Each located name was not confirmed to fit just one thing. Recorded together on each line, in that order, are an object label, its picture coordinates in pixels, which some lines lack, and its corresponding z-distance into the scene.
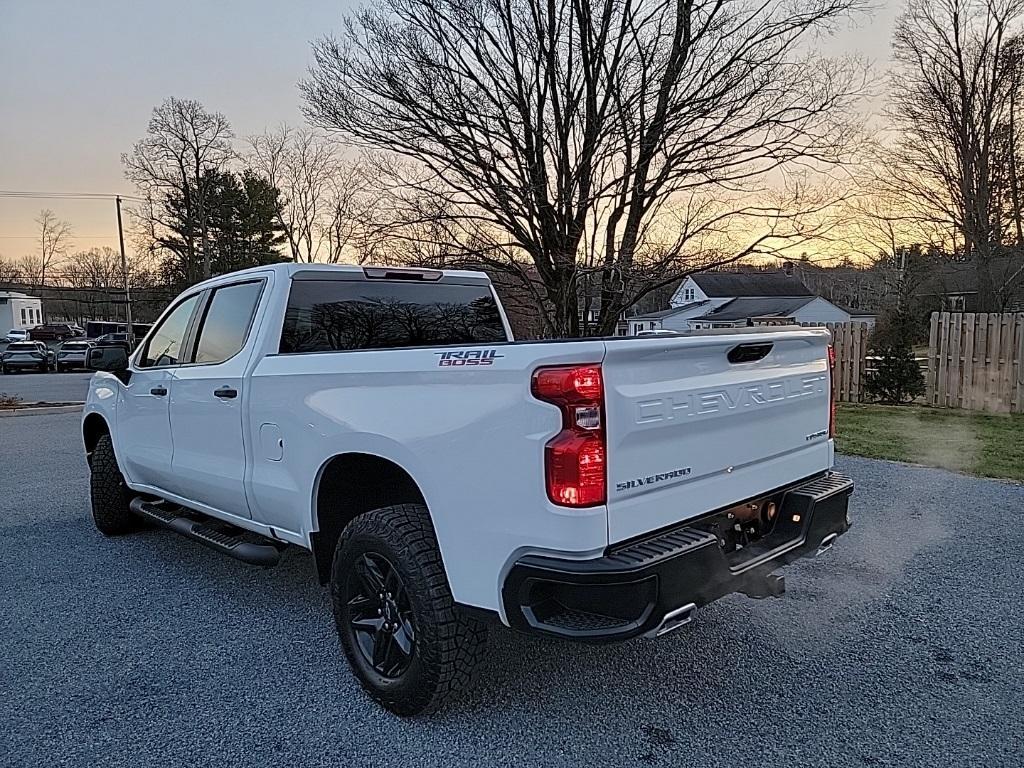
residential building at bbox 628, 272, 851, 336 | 54.78
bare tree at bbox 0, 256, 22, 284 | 73.50
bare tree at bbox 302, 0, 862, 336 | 12.32
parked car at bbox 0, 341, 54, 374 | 33.22
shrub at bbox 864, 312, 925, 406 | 13.79
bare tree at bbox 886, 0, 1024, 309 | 19.69
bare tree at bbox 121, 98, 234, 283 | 36.19
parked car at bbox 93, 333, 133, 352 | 31.89
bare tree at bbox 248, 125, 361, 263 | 25.02
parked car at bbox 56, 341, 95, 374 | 34.62
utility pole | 41.62
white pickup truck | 2.34
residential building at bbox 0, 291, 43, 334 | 66.62
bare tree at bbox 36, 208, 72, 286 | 68.19
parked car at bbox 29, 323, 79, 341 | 53.69
